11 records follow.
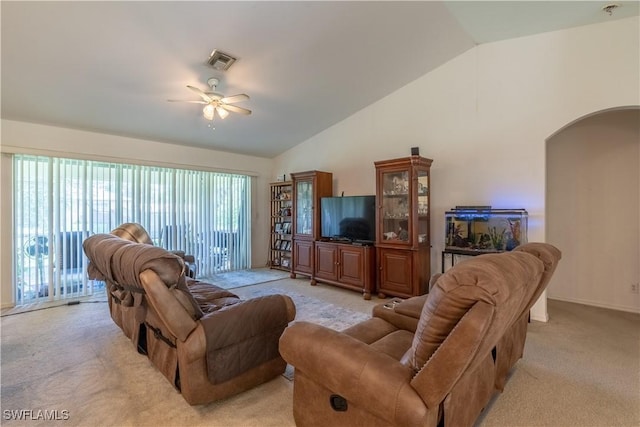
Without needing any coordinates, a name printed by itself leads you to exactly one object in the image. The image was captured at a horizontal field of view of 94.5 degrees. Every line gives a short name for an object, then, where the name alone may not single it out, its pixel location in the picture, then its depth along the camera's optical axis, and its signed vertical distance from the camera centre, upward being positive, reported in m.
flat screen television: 4.51 -0.08
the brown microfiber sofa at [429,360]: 1.07 -0.65
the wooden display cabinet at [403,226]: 3.95 -0.18
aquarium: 3.43 -0.19
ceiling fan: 3.15 +1.24
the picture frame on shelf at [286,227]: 6.10 -0.28
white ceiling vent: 3.06 +1.64
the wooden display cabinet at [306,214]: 5.17 -0.01
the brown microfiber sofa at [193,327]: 1.75 -0.75
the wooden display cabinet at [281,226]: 6.15 -0.26
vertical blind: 3.97 +0.01
